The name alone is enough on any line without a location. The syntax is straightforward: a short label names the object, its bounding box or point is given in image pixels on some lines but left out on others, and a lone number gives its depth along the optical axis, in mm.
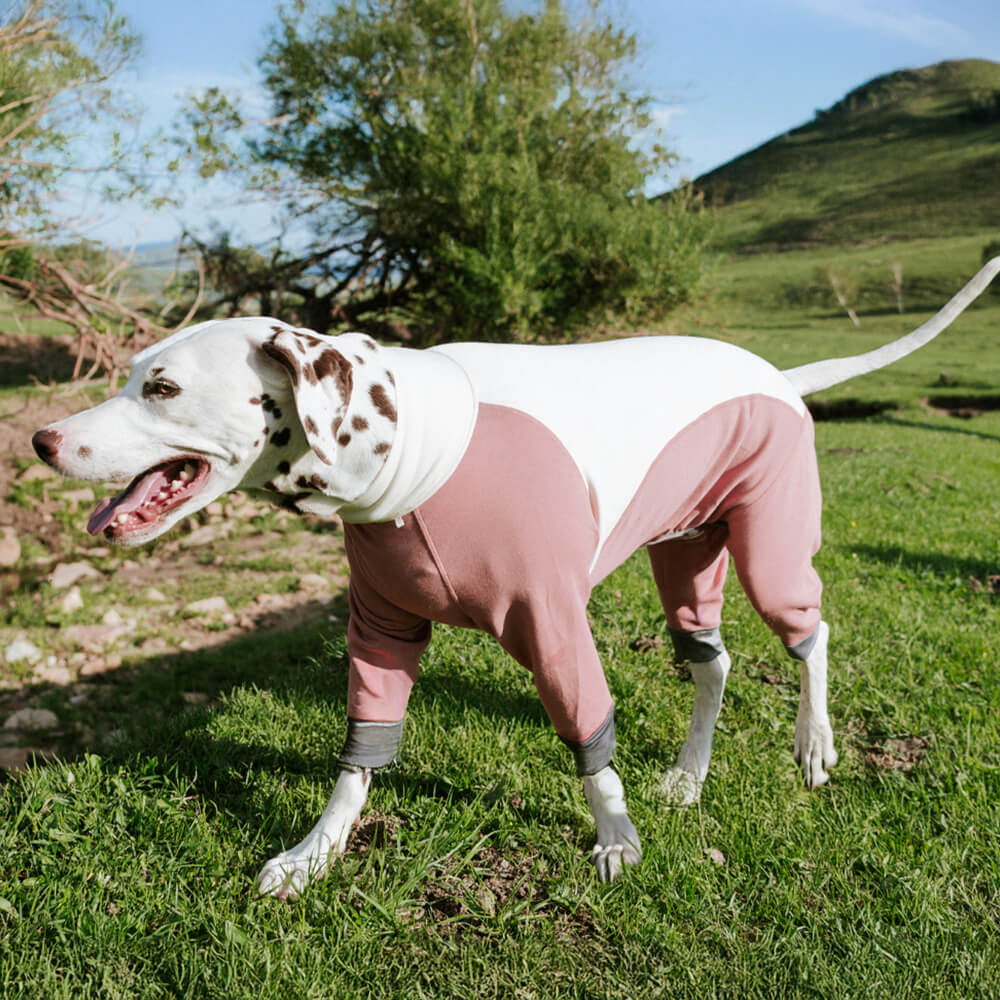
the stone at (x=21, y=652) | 5602
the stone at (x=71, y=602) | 6461
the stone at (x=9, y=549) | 7480
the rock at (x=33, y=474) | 8484
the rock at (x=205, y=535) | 8273
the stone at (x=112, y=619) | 6148
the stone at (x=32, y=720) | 4633
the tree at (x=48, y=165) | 6699
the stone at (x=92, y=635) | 5841
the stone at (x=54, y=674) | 5348
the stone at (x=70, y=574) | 7105
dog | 1980
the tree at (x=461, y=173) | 11469
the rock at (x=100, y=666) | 5441
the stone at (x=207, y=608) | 6258
